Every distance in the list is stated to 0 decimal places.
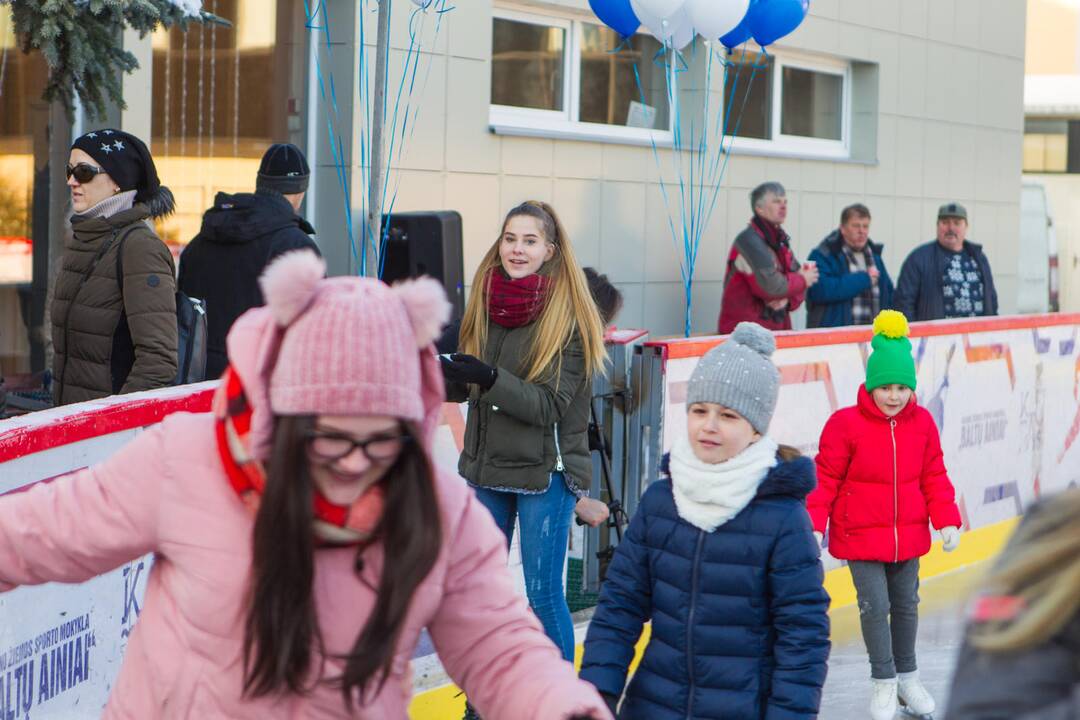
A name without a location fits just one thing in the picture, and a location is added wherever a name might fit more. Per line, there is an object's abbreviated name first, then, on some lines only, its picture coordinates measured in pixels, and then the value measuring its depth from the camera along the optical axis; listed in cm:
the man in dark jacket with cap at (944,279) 1133
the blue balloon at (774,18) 966
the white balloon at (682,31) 890
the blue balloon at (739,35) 968
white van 2036
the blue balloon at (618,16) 921
